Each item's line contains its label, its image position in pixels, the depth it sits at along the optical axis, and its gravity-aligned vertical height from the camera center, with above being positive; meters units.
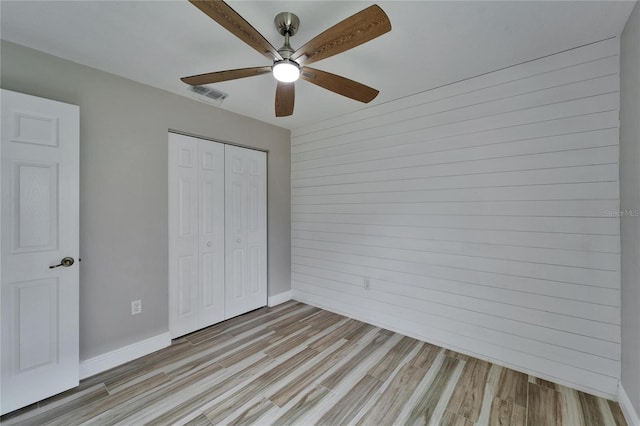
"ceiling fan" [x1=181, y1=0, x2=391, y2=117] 1.30 +0.94
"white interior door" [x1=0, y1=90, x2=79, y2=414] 1.81 -0.24
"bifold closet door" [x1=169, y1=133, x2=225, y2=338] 2.80 -0.21
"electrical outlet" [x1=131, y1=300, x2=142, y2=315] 2.48 -0.85
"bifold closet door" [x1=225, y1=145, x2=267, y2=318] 3.29 -0.21
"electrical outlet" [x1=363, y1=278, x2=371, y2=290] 3.16 -0.82
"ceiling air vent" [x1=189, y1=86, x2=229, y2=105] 2.62 +1.21
